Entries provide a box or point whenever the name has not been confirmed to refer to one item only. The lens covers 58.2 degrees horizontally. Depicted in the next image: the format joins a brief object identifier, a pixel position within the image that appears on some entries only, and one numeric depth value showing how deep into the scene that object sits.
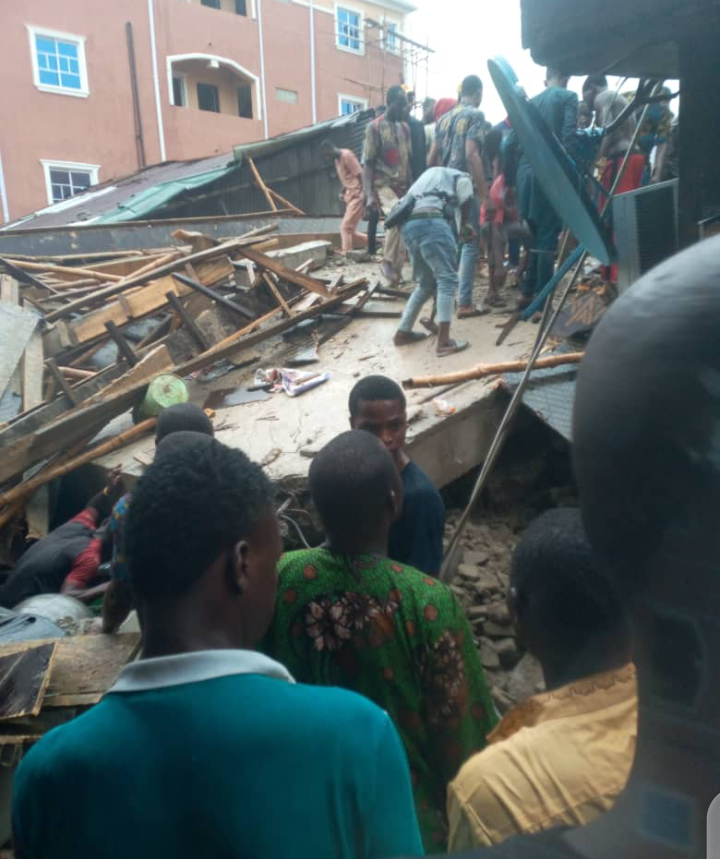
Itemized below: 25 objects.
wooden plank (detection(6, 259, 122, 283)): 7.65
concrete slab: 4.16
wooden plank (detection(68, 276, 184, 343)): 6.27
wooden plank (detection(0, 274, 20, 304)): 6.67
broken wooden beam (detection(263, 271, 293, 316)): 6.90
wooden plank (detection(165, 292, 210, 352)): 6.48
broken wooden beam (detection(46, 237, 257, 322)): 6.36
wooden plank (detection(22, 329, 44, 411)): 5.60
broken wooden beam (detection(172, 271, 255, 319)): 6.64
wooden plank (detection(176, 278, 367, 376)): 5.96
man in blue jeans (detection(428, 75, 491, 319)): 6.18
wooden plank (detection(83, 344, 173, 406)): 5.53
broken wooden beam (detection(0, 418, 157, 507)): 4.92
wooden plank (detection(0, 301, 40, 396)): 5.69
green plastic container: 5.56
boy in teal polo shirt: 0.85
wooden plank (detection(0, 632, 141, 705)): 2.69
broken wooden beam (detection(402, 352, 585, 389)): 4.48
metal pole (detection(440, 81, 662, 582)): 2.14
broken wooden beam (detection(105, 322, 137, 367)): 6.01
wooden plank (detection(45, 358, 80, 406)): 5.59
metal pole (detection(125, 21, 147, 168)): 18.89
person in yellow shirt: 0.57
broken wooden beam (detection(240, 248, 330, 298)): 7.05
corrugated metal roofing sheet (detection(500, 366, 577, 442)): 3.81
